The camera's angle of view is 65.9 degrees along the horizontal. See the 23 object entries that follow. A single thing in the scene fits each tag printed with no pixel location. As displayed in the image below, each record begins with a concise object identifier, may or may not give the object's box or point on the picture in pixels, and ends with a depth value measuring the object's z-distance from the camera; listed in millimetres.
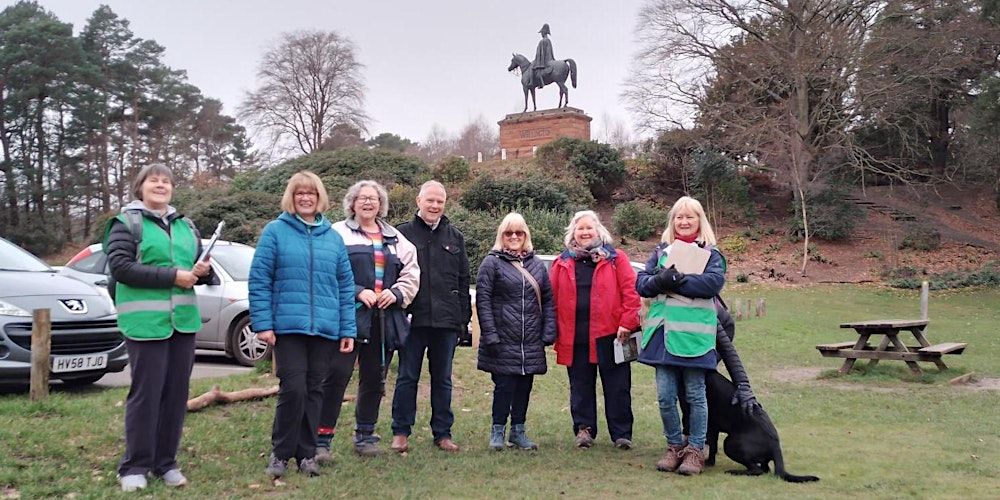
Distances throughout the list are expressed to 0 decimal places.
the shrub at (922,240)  27906
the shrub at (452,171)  32375
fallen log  6188
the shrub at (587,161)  31688
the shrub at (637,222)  28625
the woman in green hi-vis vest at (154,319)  4336
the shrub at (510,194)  27031
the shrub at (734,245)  28031
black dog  5035
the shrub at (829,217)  28891
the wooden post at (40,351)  6133
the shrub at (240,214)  22969
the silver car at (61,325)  6402
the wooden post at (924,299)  14305
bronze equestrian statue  34656
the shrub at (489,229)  20734
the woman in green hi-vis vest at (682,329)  5109
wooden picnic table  9773
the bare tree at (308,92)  45188
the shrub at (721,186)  31828
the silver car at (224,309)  9133
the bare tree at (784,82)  29453
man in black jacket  5609
